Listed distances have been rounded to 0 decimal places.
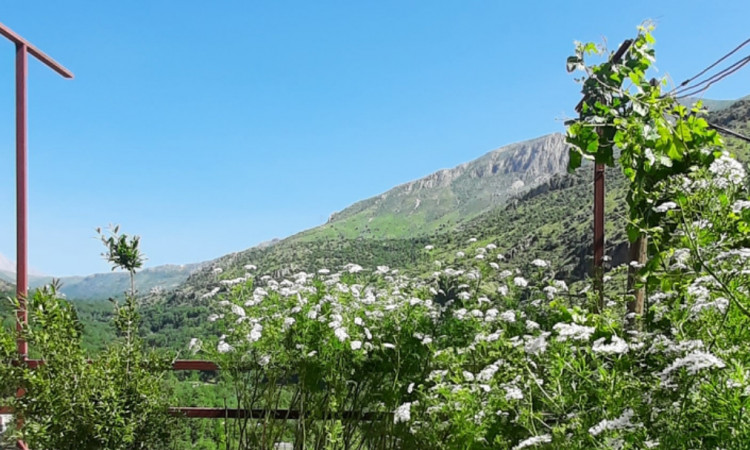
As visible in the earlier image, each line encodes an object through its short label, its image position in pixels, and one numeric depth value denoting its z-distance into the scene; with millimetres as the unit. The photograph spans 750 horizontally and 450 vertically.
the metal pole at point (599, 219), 3344
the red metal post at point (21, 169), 4004
